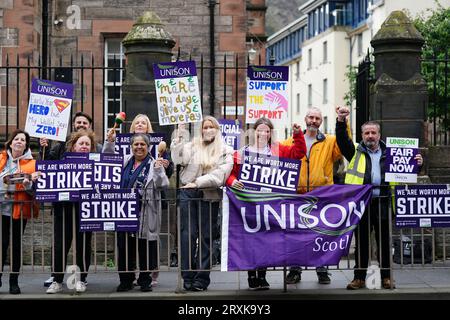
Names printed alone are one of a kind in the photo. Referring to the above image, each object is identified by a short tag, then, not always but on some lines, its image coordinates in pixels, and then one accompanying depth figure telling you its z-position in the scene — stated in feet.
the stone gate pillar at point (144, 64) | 47.01
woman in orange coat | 36.37
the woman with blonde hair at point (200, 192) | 36.11
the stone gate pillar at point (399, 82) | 45.78
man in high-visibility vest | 36.17
